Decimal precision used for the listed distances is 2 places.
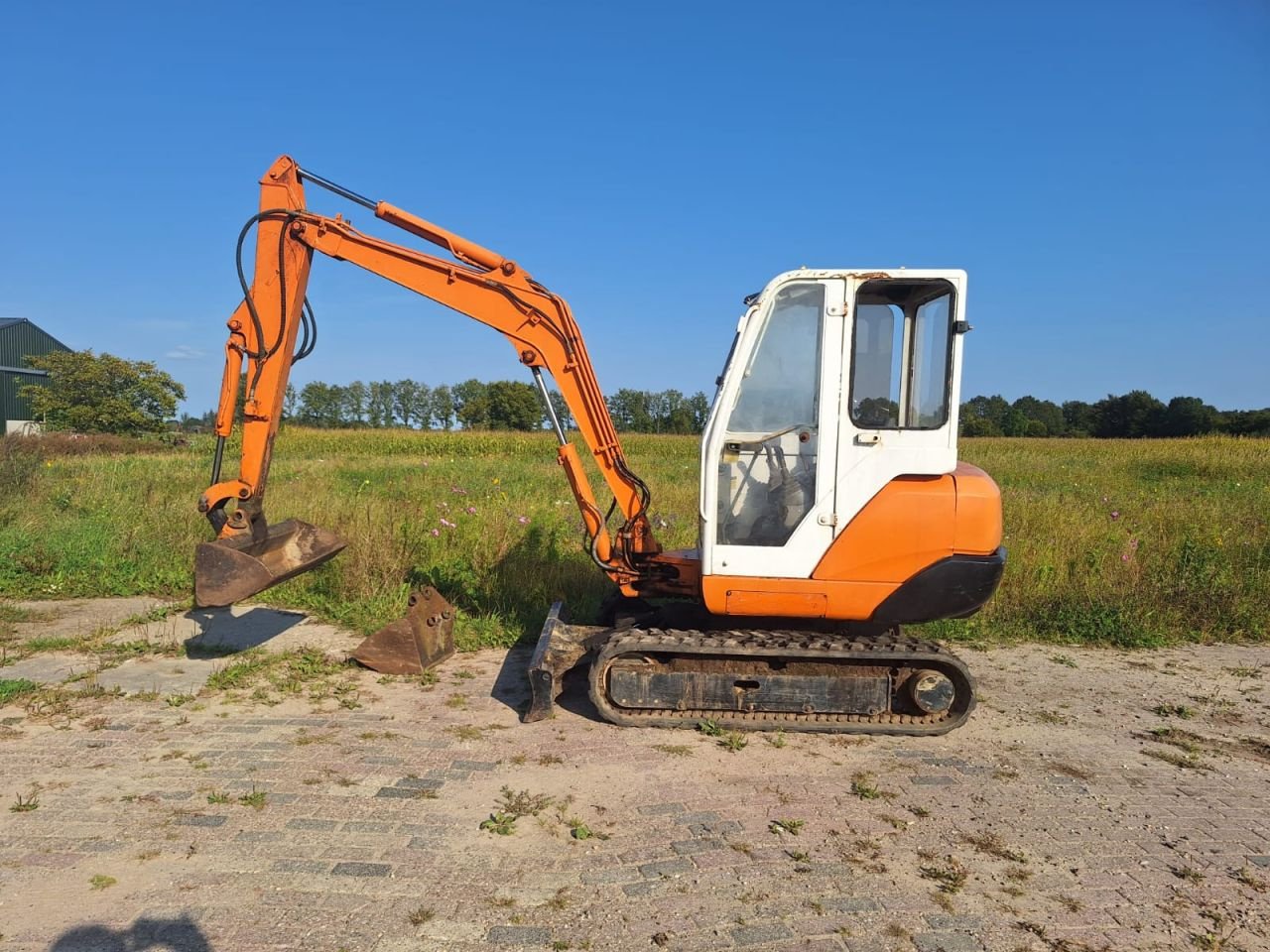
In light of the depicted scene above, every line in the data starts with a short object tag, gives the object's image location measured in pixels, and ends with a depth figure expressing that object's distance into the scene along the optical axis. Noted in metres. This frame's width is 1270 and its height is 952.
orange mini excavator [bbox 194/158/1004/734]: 4.62
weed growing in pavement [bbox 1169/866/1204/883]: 3.30
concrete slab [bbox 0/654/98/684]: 5.64
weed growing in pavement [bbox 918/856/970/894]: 3.21
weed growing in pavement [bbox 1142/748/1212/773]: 4.45
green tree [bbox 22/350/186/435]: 33.25
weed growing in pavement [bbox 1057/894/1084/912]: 3.09
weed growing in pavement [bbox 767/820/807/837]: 3.64
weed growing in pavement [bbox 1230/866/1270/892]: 3.25
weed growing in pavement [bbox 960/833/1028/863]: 3.46
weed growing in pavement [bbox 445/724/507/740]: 4.71
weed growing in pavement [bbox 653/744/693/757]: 4.50
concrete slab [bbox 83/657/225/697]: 5.47
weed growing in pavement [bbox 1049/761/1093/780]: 4.30
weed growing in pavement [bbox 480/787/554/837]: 3.62
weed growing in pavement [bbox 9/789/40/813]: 3.71
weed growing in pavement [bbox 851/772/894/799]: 4.02
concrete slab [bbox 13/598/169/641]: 6.83
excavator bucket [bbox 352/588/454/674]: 5.89
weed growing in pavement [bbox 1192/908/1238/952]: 2.85
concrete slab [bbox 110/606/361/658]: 6.51
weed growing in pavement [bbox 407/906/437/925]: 2.93
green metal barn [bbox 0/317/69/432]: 45.03
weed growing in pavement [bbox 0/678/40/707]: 5.14
